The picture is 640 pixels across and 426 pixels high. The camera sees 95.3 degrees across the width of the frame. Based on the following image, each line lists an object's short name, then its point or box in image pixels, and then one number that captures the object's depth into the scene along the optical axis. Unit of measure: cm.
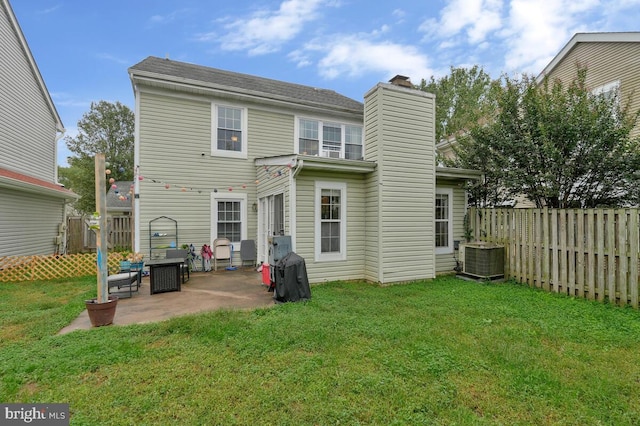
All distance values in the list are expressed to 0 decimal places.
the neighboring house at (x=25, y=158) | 847
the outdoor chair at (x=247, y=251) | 885
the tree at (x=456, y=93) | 2073
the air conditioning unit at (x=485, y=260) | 688
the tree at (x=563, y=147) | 644
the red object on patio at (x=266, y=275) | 610
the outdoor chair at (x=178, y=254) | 739
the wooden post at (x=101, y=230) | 395
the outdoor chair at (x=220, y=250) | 859
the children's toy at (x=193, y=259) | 836
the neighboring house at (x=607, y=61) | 852
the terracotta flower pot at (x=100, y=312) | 401
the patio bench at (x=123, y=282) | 556
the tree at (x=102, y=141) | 2512
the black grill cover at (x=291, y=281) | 518
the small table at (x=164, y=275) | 601
